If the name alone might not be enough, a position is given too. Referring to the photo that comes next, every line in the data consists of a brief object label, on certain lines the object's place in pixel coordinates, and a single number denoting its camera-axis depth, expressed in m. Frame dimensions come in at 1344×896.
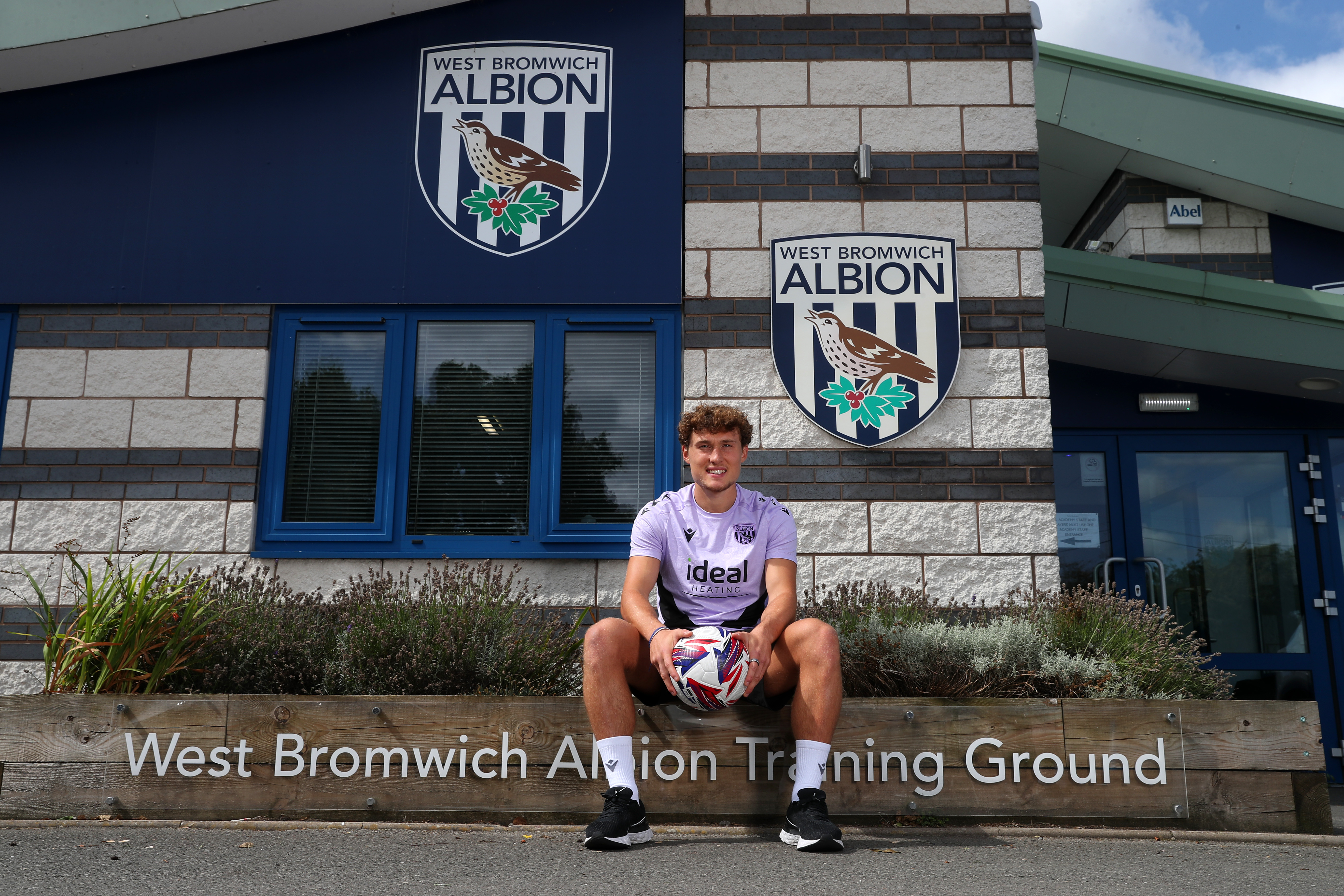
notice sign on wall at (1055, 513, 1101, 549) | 7.82
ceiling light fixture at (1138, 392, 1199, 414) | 7.84
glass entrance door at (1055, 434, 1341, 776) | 7.54
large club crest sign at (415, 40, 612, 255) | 6.02
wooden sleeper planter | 3.90
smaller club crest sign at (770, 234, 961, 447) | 5.72
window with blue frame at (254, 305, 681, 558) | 5.72
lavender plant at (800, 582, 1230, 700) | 4.23
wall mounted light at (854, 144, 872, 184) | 5.88
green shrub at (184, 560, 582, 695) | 4.29
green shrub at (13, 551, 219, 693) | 4.21
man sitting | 3.48
